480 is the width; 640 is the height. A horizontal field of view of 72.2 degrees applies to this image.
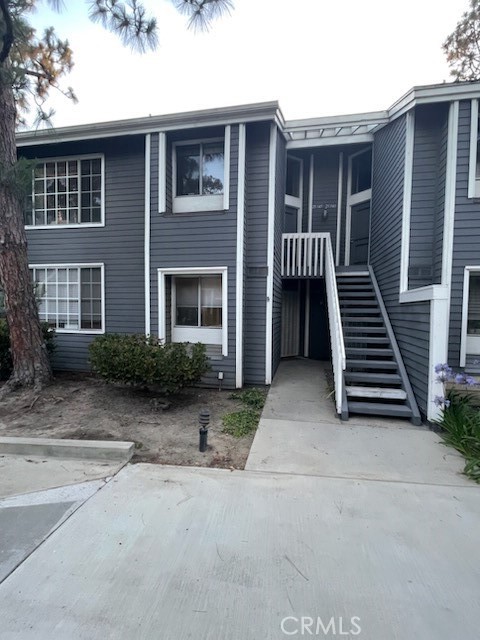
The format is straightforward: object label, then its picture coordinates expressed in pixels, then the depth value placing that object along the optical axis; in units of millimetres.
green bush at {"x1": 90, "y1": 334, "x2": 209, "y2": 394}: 4879
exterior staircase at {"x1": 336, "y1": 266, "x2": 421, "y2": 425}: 4820
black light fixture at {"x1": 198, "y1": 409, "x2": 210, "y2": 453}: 3666
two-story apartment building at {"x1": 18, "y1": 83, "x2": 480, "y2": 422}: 5180
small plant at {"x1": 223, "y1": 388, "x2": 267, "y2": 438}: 4323
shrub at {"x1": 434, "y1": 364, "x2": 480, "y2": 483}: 3625
